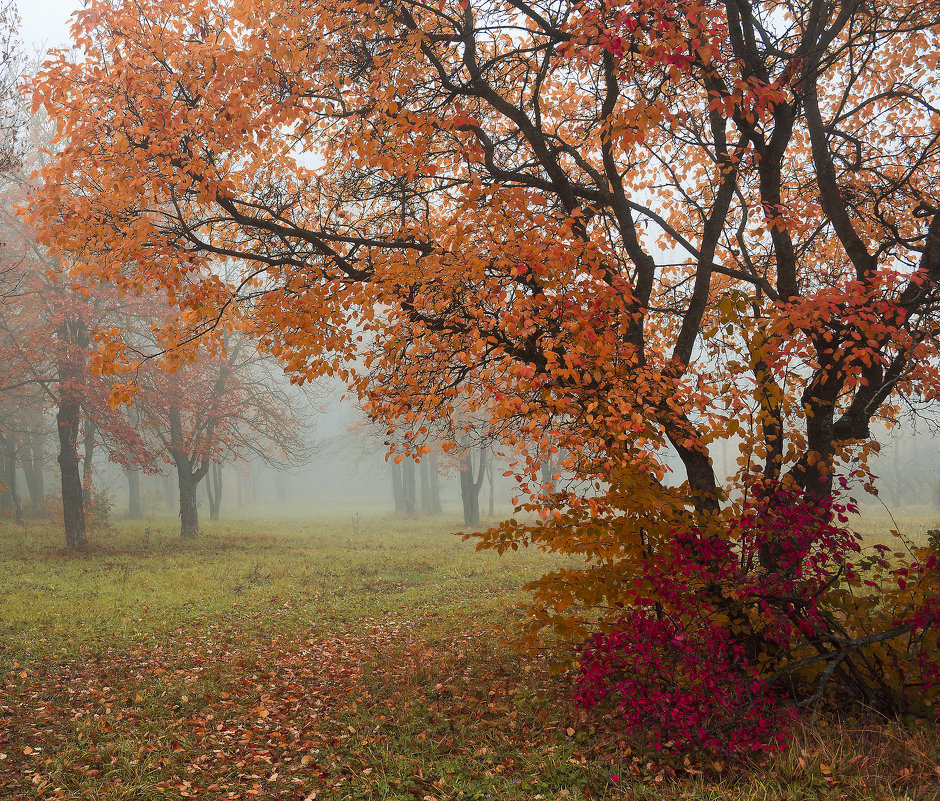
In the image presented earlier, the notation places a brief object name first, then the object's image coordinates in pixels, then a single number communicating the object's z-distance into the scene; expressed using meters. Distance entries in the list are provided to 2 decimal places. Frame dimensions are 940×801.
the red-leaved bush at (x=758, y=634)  4.19
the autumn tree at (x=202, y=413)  18.56
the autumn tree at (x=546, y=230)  4.81
